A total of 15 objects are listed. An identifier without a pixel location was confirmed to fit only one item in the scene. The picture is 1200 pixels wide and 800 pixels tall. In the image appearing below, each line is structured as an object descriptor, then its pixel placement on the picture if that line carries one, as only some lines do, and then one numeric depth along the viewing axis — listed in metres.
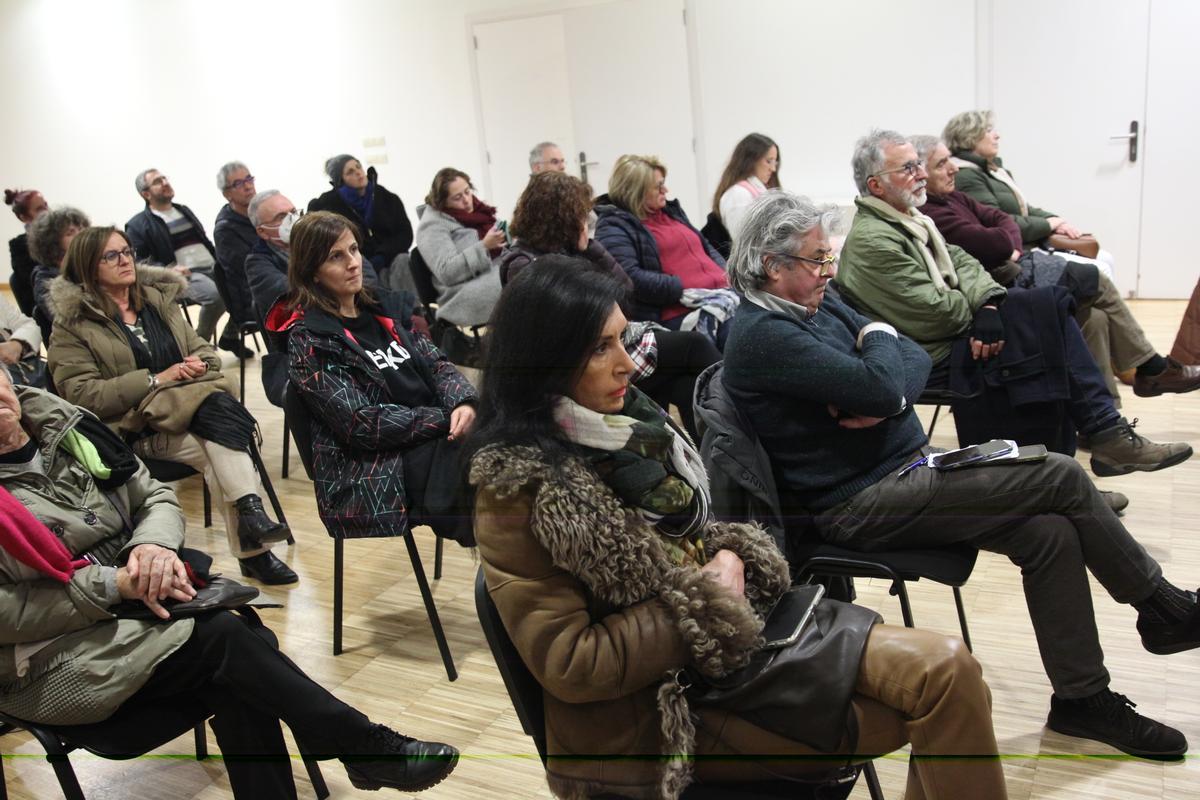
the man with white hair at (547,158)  5.29
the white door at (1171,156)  5.39
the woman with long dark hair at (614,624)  1.43
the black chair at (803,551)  2.04
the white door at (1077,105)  5.54
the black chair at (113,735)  1.83
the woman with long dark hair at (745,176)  4.46
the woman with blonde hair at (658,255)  3.92
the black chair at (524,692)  1.48
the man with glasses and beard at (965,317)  3.04
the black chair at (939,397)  3.05
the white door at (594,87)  7.08
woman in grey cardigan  4.44
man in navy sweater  2.07
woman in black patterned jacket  2.64
